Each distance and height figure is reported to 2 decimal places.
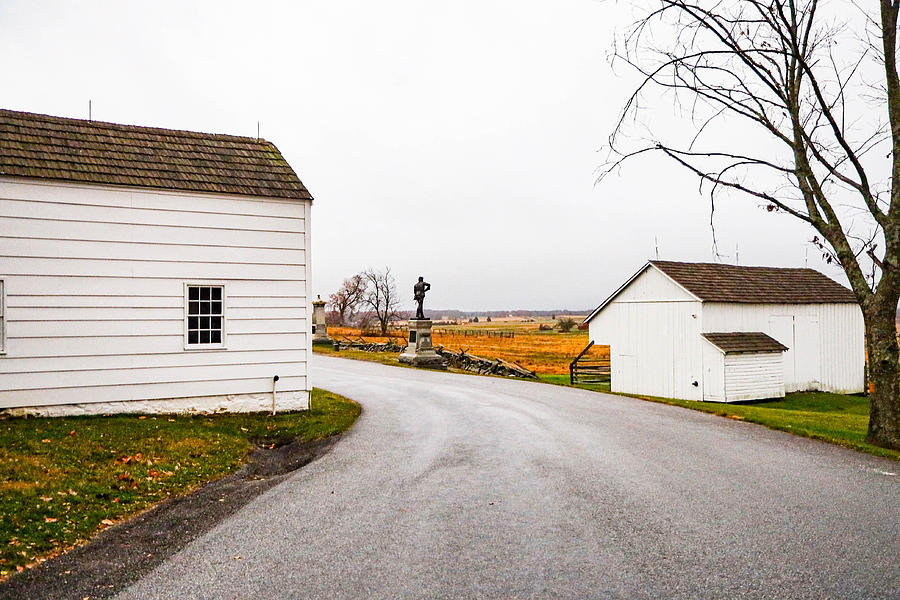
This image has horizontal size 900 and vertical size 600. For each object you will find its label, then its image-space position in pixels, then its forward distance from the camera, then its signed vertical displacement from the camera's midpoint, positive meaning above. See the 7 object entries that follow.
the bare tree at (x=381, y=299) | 73.12 +1.61
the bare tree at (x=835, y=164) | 10.60 +2.62
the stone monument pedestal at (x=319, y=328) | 37.34 -0.91
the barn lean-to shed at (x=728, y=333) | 21.28 -0.75
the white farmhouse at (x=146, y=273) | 11.30 +0.77
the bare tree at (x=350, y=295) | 76.19 +2.14
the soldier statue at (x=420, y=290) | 27.27 +0.97
